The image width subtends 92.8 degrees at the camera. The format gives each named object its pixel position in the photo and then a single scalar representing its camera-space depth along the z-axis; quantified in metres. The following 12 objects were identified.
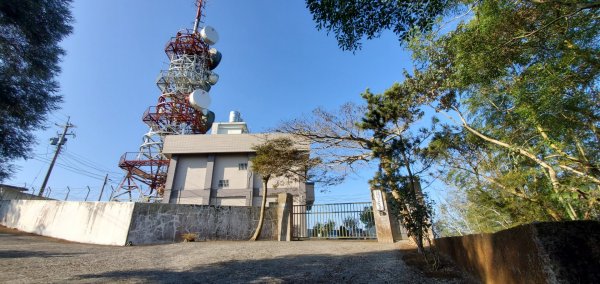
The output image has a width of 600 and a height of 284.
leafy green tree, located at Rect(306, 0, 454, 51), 4.75
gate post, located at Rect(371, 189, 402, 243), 12.09
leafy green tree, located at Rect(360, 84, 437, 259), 7.05
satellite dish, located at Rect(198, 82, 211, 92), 32.91
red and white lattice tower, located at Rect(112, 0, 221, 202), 27.94
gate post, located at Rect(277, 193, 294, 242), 13.73
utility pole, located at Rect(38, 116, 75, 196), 23.42
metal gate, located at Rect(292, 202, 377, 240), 13.84
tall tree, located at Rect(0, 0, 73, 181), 7.28
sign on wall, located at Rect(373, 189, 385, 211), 12.51
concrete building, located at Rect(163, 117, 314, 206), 22.09
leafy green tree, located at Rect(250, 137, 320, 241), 13.66
